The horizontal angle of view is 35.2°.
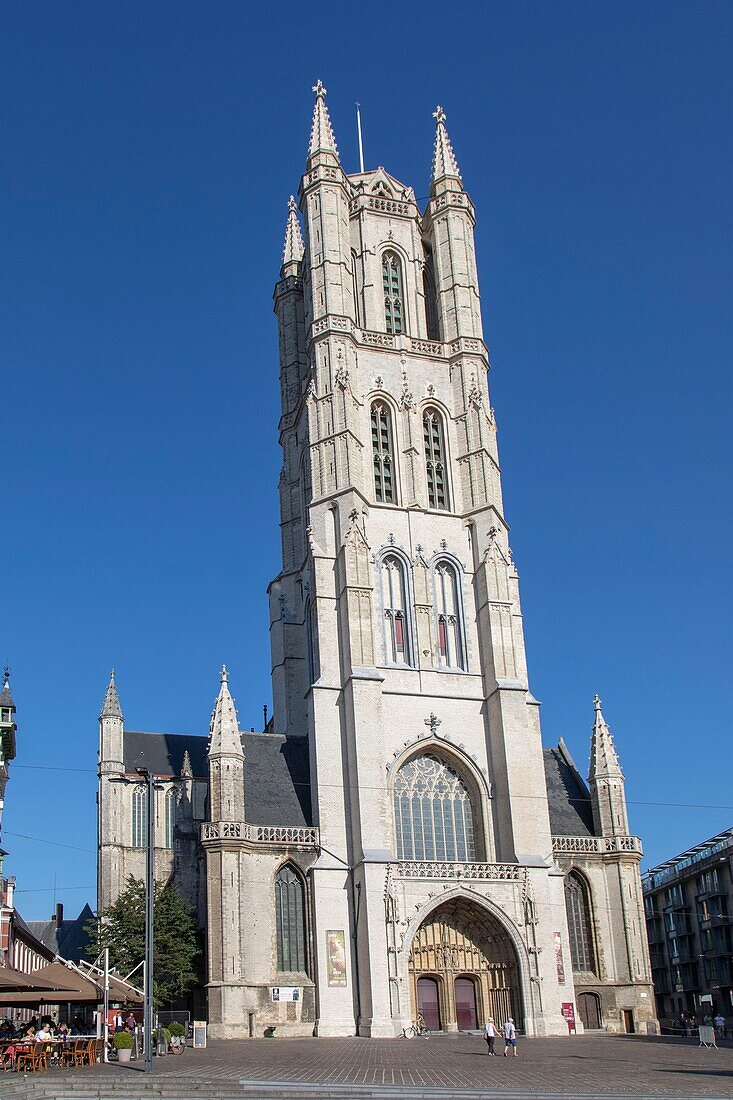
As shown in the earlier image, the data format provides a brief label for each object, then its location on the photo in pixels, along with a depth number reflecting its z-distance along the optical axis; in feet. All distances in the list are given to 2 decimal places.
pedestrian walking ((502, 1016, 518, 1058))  112.06
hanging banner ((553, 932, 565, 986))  154.71
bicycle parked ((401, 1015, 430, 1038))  146.72
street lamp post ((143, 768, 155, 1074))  89.81
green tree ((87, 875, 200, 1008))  153.38
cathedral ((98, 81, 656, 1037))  151.53
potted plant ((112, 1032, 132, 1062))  111.65
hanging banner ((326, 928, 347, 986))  148.97
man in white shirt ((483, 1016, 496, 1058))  115.44
